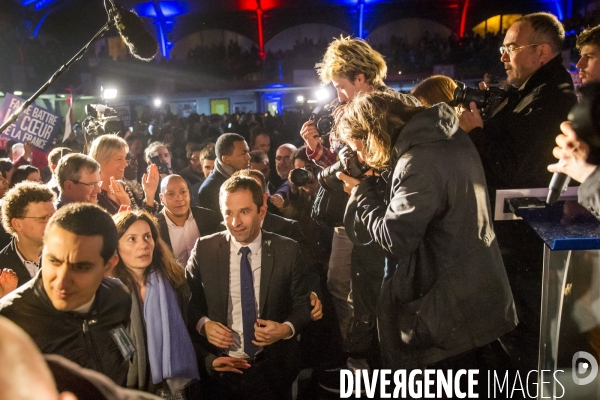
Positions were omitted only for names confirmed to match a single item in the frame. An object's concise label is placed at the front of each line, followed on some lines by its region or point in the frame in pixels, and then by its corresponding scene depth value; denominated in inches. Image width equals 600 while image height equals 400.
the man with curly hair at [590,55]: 106.5
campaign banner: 246.4
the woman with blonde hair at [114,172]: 155.1
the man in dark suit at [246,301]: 101.7
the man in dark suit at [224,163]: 173.6
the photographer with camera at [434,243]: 77.5
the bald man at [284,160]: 211.9
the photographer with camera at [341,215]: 115.3
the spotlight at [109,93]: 290.5
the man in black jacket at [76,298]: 65.5
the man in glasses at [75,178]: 132.6
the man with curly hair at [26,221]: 104.0
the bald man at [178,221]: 138.0
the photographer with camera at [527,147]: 95.7
